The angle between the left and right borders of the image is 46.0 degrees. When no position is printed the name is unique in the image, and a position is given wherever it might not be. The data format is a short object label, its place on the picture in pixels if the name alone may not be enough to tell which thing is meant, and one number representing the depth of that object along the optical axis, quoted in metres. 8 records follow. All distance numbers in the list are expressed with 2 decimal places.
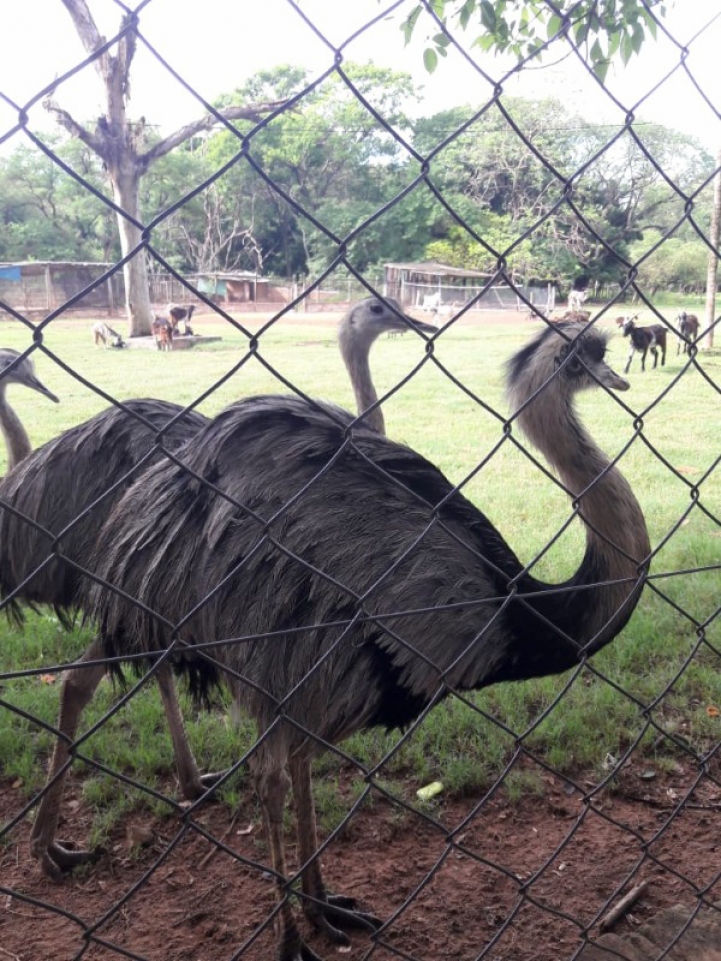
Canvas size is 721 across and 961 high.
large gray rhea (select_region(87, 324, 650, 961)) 1.84
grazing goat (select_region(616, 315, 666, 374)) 8.75
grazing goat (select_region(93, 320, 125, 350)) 7.40
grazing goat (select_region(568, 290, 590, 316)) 7.97
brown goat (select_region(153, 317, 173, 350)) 8.75
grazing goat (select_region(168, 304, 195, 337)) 9.17
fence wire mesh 1.83
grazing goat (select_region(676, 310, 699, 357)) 7.93
